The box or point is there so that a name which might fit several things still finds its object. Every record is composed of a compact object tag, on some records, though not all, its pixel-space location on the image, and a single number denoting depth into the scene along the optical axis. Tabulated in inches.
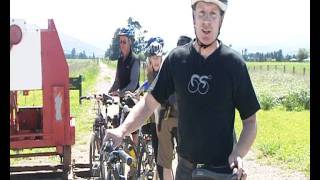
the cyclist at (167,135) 206.5
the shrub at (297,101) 885.8
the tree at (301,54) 4742.1
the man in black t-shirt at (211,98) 111.8
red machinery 247.9
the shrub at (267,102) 900.3
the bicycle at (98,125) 250.7
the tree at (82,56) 6927.2
